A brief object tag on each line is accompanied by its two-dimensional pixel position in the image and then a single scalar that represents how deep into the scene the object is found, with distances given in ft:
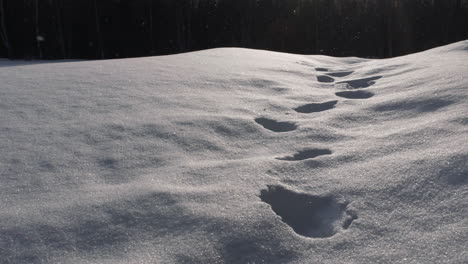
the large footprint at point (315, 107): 6.53
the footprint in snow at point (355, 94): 7.13
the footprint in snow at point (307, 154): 4.69
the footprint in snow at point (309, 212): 3.37
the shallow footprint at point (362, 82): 8.07
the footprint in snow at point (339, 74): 9.44
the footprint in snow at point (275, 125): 5.72
